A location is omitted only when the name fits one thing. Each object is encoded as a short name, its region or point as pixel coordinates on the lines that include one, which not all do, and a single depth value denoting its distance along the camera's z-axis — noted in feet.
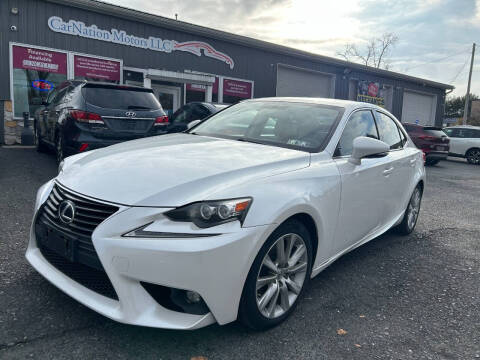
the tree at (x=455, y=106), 181.57
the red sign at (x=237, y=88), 50.37
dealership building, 36.24
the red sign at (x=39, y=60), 36.22
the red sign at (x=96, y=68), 39.17
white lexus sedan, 6.89
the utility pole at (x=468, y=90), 112.88
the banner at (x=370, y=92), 69.56
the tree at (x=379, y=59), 155.22
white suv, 55.77
